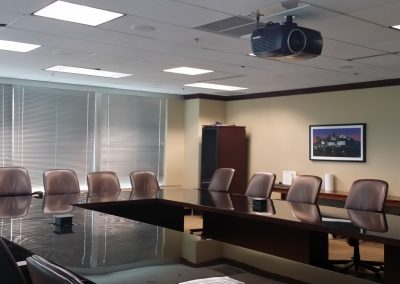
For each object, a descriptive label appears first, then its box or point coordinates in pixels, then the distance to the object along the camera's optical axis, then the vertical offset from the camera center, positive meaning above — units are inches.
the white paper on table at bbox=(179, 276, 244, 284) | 74.9 -22.7
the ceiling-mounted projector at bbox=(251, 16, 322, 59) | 131.0 +30.4
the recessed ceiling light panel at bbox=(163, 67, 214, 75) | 242.8 +40.0
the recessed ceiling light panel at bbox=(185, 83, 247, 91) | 300.8 +39.3
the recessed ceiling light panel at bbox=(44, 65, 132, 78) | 251.8 +41.1
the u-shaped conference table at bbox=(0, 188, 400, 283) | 100.7 -24.7
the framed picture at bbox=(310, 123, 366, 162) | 281.3 +2.0
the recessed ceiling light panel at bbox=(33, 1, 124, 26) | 138.9 +41.4
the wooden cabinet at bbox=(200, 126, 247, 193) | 339.6 -6.4
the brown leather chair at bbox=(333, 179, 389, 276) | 177.5 -20.9
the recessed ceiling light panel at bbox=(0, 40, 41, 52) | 189.6 +41.4
